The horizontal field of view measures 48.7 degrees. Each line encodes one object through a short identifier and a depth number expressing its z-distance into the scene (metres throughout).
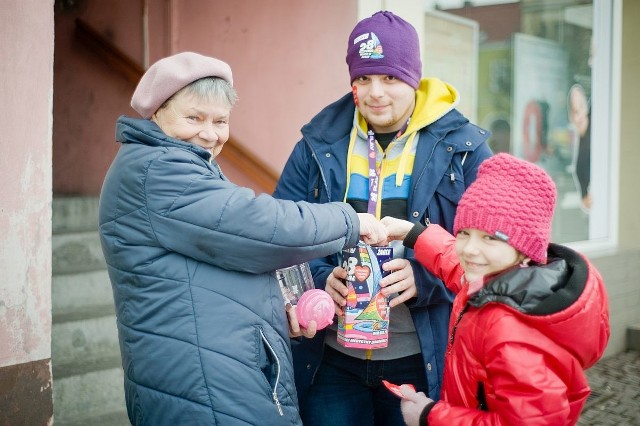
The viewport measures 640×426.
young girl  1.76
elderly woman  1.82
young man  2.41
